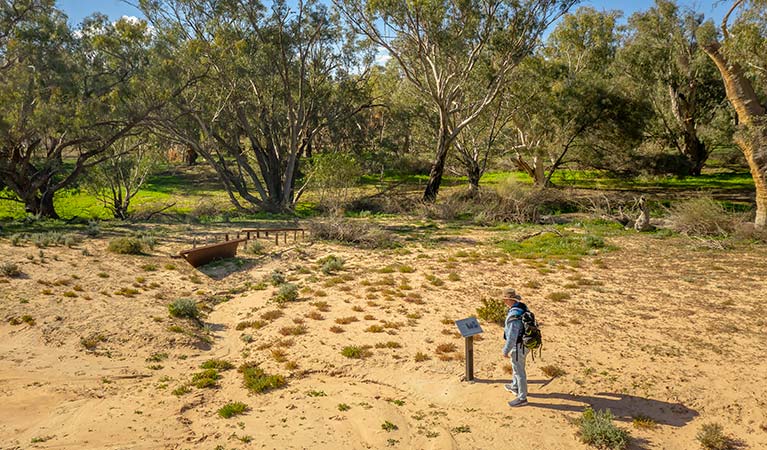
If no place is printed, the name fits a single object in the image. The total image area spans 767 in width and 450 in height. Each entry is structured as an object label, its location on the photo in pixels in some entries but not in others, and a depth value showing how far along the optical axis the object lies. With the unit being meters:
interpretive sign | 8.35
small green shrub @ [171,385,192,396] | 8.50
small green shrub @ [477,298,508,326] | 11.45
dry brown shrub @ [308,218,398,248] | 20.19
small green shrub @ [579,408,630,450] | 6.87
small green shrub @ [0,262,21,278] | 13.01
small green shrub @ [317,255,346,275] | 15.91
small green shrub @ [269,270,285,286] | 14.55
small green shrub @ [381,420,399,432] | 7.47
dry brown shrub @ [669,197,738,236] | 19.59
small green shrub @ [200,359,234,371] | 9.57
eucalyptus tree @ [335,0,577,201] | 27.16
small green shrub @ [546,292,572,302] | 12.80
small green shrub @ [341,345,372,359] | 9.96
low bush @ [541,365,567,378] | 8.93
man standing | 7.77
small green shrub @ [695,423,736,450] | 6.84
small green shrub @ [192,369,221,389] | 8.81
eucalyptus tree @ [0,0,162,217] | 22.67
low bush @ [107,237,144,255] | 16.80
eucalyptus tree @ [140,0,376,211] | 28.20
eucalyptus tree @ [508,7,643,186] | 30.02
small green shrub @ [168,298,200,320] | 11.87
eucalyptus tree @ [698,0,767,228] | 18.31
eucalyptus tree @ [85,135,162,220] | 29.99
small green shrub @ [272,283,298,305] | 13.17
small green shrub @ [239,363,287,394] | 8.68
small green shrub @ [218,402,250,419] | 7.80
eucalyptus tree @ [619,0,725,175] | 33.34
